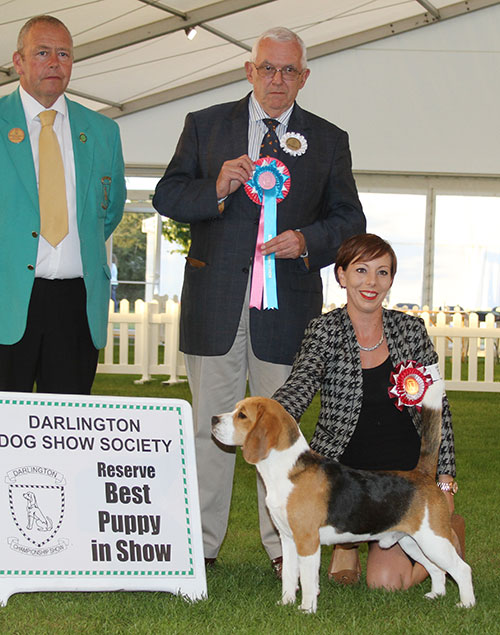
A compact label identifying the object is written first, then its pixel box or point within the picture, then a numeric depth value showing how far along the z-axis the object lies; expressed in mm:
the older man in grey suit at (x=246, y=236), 3252
